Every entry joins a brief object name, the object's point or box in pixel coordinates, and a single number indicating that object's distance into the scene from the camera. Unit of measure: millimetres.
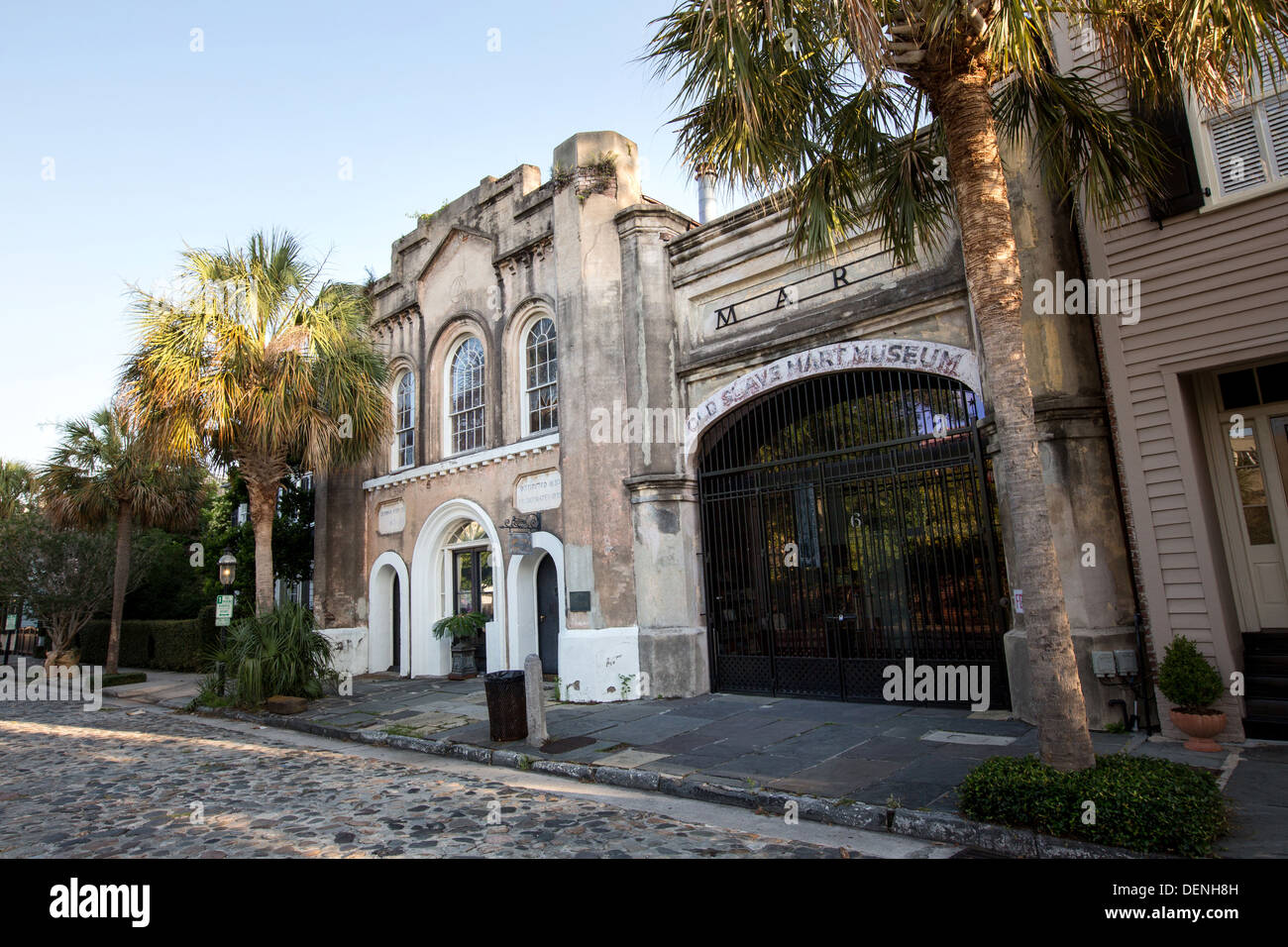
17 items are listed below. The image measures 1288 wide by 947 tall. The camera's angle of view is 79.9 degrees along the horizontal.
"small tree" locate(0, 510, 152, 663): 19750
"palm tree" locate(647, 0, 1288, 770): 5547
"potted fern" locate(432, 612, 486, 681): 15188
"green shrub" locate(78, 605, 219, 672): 21312
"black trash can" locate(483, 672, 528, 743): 9422
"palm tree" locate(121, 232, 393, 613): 12914
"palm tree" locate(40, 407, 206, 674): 19359
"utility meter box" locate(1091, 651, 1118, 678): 7711
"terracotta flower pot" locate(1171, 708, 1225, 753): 6957
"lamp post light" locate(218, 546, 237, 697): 15250
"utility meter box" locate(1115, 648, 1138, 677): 7711
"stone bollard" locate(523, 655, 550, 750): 9109
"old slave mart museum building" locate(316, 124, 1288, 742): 8656
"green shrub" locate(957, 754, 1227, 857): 4805
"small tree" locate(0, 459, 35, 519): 29594
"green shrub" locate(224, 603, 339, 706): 12883
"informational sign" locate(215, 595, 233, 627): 14305
